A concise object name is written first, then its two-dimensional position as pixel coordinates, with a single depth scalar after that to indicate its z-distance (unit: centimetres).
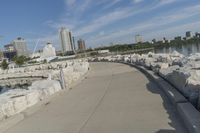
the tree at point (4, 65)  3876
